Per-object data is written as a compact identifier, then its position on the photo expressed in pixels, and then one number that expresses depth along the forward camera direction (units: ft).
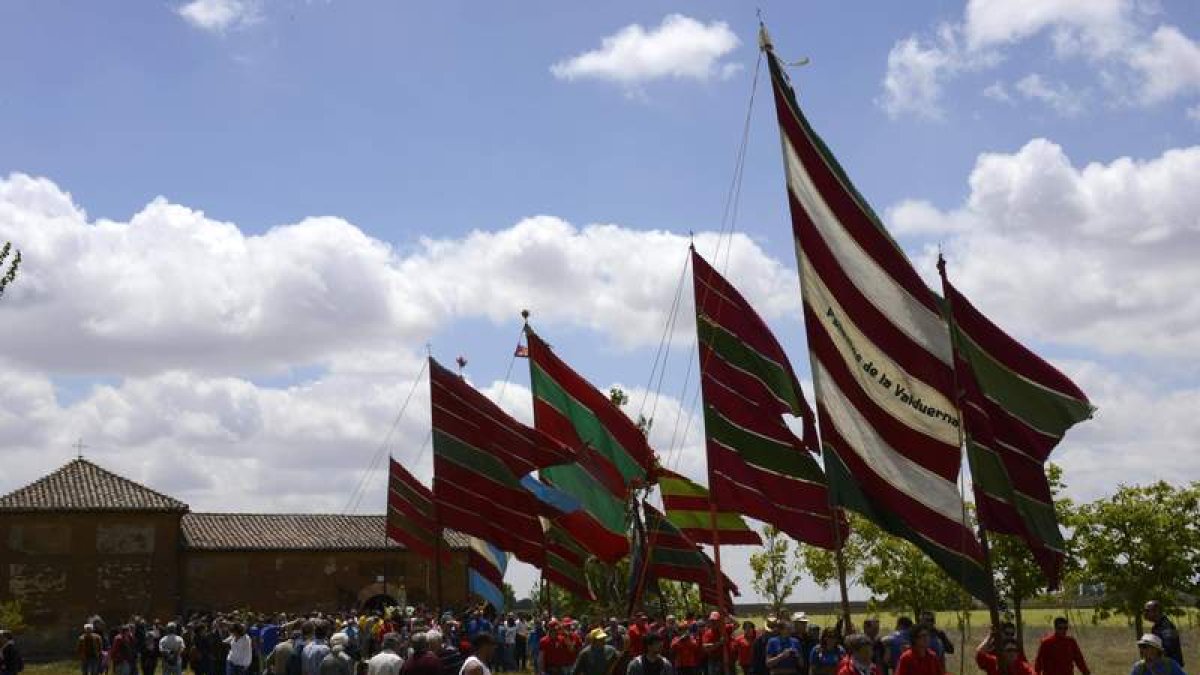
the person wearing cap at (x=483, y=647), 35.17
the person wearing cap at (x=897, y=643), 55.11
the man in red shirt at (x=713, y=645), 70.33
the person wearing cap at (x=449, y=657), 46.09
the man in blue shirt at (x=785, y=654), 51.44
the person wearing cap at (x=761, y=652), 64.74
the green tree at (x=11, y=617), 157.89
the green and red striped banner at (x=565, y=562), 96.43
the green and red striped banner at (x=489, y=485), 93.50
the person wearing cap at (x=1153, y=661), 40.32
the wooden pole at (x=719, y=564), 49.79
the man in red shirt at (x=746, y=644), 72.74
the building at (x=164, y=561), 181.68
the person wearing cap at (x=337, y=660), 54.19
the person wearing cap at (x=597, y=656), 47.34
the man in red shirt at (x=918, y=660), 38.99
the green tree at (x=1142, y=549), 130.31
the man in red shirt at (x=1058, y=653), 48.55
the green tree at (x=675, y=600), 193.75
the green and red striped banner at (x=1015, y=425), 47.78
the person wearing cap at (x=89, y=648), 104.78
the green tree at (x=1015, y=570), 115.55
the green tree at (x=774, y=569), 172.65
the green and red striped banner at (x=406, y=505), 112.06
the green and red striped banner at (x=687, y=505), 81.25
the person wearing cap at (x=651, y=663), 40.96
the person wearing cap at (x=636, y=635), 65.98
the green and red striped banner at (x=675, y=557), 79.36
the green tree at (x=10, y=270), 74.95
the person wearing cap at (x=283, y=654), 69.72
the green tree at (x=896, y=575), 146.92
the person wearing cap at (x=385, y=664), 40.96
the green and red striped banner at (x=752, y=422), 54.13
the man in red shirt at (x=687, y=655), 72.74
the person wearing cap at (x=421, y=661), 38.50
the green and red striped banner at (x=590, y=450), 84.23
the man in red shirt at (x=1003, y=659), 40.16
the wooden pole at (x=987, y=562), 39.11
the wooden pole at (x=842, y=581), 41.16
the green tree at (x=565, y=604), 192.85
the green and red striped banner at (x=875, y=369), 40.34
